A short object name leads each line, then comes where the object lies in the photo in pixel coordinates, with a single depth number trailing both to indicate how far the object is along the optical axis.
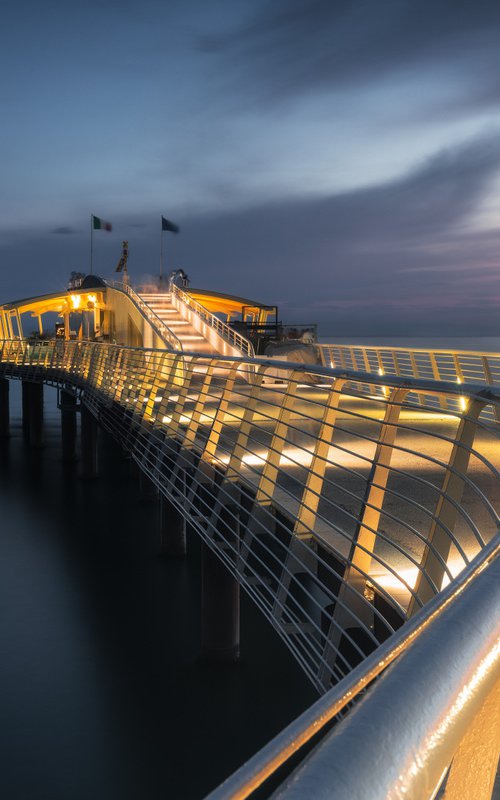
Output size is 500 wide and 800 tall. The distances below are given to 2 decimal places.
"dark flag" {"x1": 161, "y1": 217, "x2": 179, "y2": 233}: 46.00
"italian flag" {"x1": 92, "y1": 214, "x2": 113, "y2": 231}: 48.97
